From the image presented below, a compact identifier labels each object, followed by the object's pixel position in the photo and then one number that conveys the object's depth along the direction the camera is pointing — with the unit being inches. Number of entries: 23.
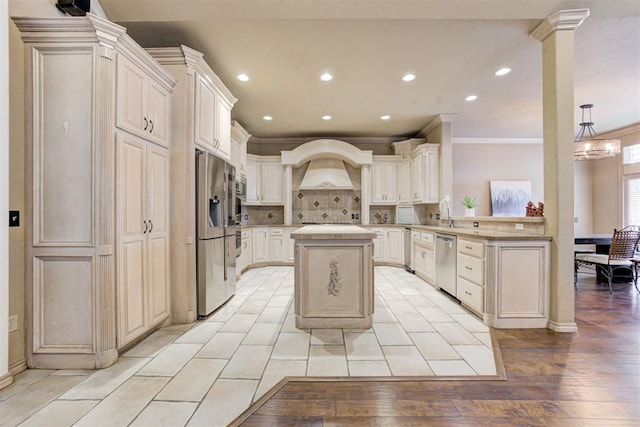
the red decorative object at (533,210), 140.3
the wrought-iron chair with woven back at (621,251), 157.6
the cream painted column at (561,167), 107.3
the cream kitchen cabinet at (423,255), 179.0
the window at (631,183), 241.6
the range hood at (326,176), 253.3
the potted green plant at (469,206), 194.7
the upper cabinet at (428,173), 223.1
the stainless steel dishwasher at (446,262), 146.3
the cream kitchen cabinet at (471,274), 119.8
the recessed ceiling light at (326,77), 152.9
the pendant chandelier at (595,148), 178.5
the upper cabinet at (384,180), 259.3
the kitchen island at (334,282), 110.3
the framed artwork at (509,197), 281.3
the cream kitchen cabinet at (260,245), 235.1
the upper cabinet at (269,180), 256.8
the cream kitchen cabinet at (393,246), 240.1
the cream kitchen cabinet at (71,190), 80.9
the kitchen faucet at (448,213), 193.1
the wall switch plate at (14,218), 76.9
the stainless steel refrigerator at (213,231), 119.6
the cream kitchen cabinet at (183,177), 115.2
